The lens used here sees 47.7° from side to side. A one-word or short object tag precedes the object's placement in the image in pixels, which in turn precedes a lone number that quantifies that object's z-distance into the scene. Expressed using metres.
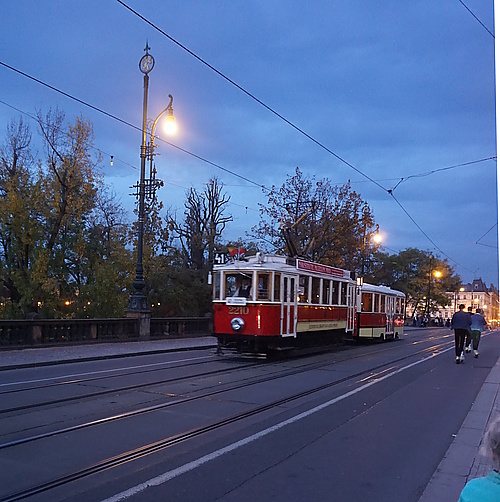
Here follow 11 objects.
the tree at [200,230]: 43.38
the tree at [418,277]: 79.62
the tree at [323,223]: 40.12
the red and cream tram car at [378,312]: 26.76
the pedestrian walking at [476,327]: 19.23
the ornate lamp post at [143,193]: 23.33
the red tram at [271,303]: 16.77
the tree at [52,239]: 28.72
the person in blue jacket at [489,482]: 2.60
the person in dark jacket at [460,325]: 17.03
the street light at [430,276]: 75.06
